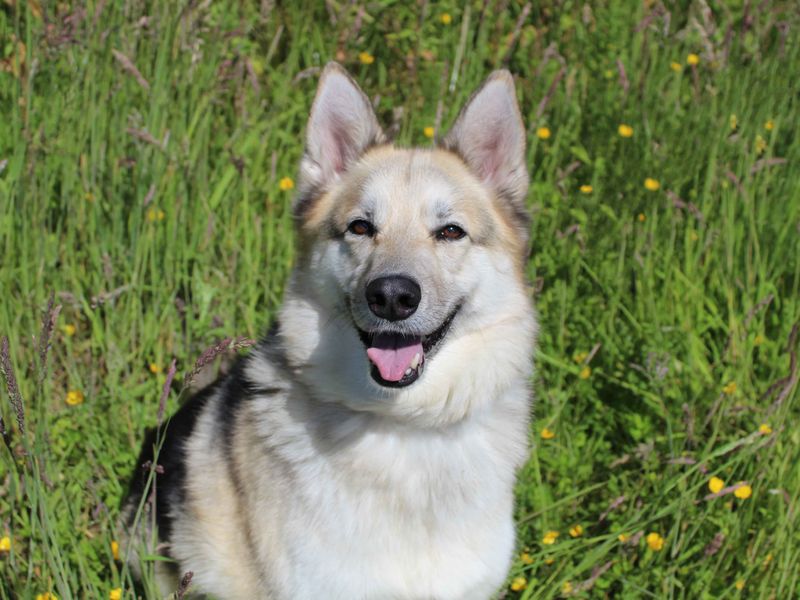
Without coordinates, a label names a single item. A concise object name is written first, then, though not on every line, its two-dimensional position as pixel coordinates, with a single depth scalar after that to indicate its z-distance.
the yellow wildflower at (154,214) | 3.60
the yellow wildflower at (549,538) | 2.96
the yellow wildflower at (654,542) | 2.88
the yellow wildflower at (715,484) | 2.91
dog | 2.50
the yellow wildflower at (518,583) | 2.85
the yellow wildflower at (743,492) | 2.85
